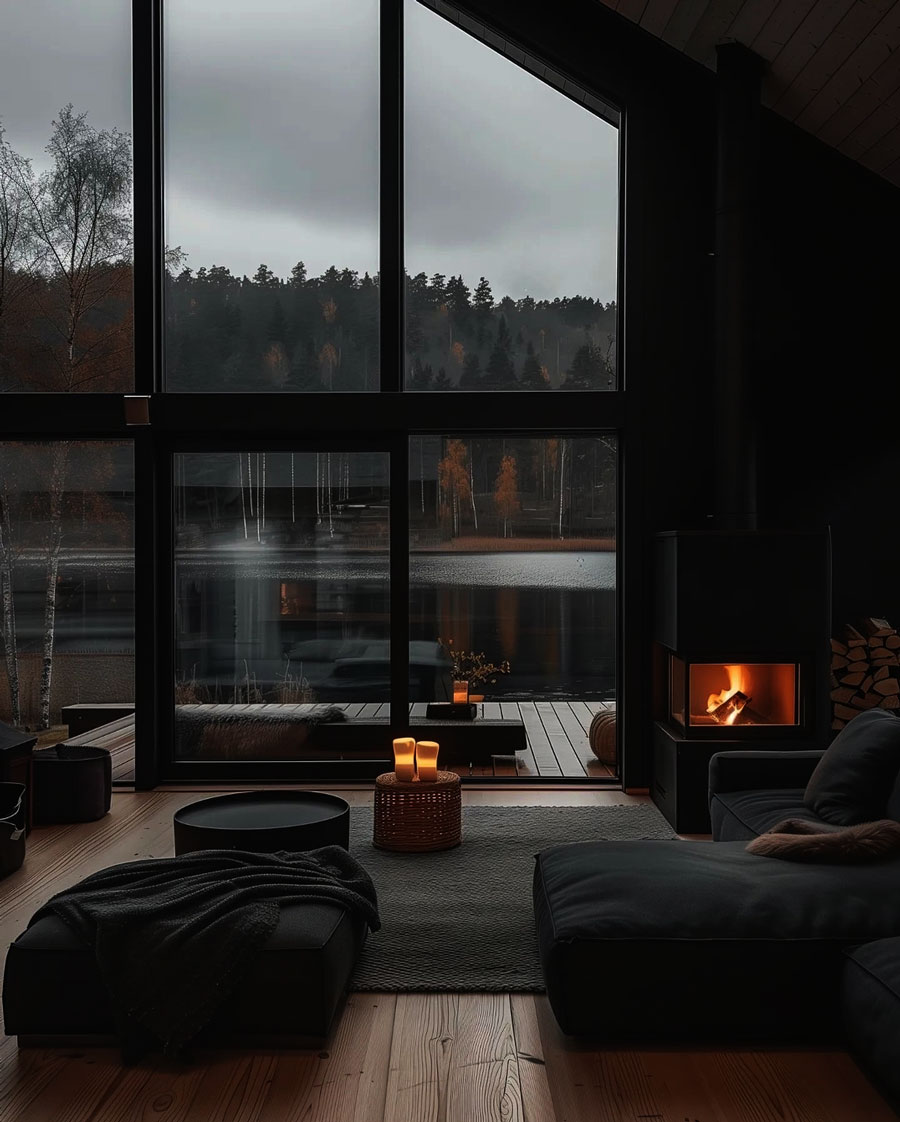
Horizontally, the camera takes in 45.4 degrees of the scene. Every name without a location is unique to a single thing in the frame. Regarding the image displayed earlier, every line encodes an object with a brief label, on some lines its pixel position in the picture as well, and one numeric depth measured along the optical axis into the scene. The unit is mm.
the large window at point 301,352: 5949
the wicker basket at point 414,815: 4551
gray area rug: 3314
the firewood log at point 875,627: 5574
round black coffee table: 3656
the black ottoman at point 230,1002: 2824
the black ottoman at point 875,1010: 2451
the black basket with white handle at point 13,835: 4344
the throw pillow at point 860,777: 3641
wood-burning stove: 5027
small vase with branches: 5953
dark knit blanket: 2764
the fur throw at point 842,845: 3186
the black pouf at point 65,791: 5227
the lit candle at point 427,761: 4598
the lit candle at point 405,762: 4602
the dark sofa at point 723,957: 2770
